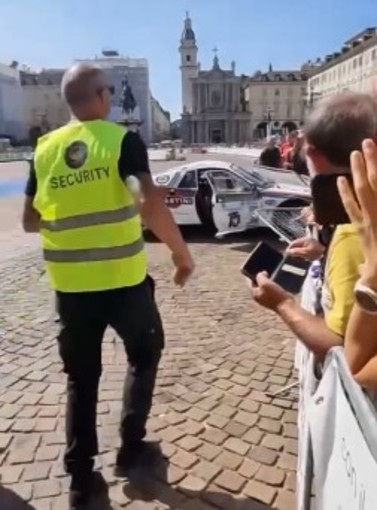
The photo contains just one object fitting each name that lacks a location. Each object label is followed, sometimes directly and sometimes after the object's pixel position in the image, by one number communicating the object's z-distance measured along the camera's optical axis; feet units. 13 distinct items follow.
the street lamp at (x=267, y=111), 429.79
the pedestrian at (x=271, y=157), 50.67
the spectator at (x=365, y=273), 4.37
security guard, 8.63
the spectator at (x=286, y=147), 54.34
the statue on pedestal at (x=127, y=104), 173.99
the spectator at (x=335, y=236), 5.79
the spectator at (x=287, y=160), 49.85
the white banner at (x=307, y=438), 6.82
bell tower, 472.44
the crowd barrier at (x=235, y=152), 182.70
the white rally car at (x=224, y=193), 35.63
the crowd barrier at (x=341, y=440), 4.20
